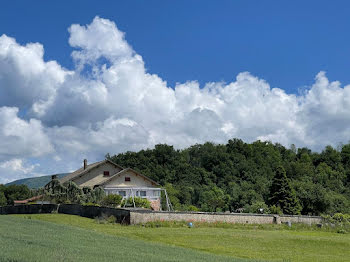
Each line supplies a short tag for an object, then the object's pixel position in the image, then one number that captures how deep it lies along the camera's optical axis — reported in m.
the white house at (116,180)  57.09
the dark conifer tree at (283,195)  61.22
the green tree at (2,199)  110.69
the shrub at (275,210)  50.84
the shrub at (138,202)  47.16
